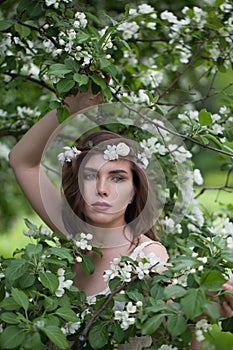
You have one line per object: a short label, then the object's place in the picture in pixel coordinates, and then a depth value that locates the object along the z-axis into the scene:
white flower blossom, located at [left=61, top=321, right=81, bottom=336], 2.25
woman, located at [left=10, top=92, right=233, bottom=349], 2.42
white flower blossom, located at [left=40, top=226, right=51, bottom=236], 2.38
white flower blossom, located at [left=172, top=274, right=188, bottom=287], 2.18
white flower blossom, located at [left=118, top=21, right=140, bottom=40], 3.09
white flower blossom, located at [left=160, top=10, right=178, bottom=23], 3.16
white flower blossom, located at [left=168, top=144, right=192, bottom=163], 2.88
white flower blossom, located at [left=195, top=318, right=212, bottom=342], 2.10
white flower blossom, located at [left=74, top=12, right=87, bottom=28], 2.54
